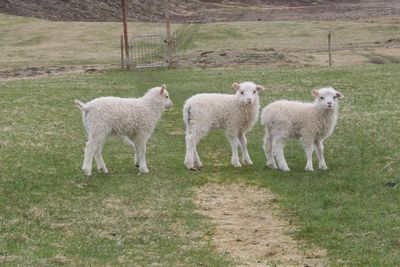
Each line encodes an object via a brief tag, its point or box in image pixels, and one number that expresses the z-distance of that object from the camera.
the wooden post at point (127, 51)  43.96
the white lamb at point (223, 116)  14.90
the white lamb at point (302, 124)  14.41
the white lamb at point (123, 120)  14.03
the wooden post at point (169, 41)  44.41
